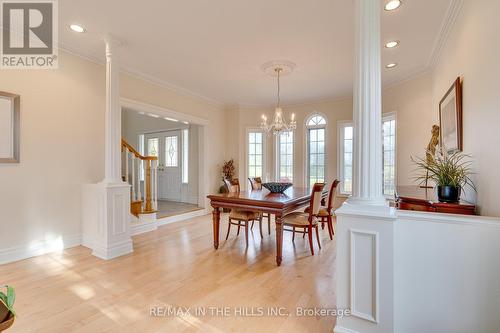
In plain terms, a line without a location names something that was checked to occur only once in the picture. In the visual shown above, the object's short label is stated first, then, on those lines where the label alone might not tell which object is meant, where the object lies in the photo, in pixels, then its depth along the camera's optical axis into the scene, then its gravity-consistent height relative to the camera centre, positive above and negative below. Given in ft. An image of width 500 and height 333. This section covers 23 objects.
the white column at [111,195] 10.36 -1.28
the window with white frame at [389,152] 15.70 +0.92
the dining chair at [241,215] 11.55 -2.36
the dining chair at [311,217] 10.52 -2.33
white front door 23.72 +0.38
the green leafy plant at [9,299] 2.97 -1.63
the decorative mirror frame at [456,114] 7.86 +1.68
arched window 19.67 +1.43
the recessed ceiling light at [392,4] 7.91 +5.33
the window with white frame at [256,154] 21.36 +1.04
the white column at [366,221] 5.22 -1.21
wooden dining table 9.65 -1.59
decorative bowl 12.23 -1.06
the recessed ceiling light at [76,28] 9.44 +5.40
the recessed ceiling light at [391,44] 10.47 +5.35
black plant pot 6.41 -0.74
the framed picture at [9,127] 9.39 +1.53
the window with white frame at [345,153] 18.61 +0.98
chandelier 13.15 +2.46
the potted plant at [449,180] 6.43 -0.39
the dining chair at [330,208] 12.17 -2.16
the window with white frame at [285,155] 20.81 +0.93
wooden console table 6.08 -1.02
